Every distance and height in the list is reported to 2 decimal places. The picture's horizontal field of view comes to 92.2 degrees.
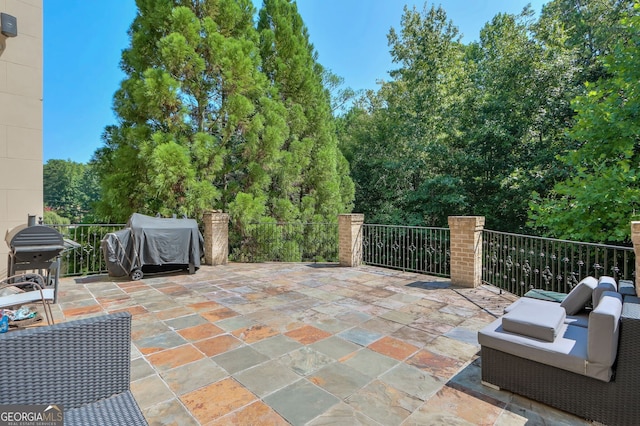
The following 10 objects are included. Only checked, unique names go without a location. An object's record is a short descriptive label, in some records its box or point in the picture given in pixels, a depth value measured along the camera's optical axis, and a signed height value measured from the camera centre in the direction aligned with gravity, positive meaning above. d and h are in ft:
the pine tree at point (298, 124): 33.78 +10.51
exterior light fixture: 14.58 +8.85
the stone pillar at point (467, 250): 16.65 -2.03
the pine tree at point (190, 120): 24.40 +8.15
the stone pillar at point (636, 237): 9.13 -0.66
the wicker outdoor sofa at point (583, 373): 5.84 -3.35
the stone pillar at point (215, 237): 23.76 -1.98
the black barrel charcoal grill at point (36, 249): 12.63 -1.60
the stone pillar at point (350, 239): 22.53 -1.95
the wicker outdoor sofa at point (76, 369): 4.02 -2.25
